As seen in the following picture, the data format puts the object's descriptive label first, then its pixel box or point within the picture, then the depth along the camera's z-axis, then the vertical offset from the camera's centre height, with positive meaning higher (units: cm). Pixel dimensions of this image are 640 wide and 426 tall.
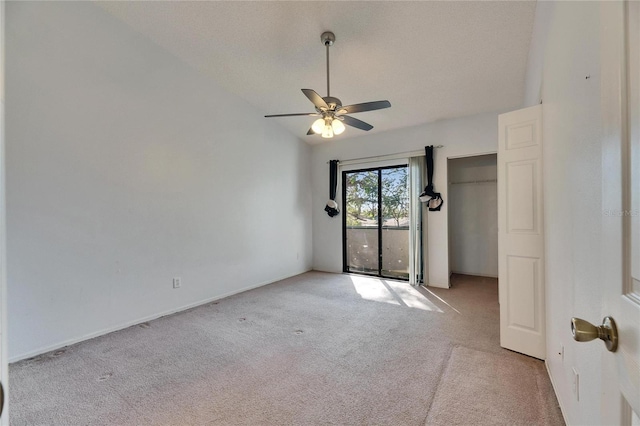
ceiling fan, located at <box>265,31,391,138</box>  253 +100
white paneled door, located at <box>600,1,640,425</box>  45 +1
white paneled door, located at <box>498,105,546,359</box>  214 -20
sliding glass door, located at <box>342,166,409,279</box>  500 -22
